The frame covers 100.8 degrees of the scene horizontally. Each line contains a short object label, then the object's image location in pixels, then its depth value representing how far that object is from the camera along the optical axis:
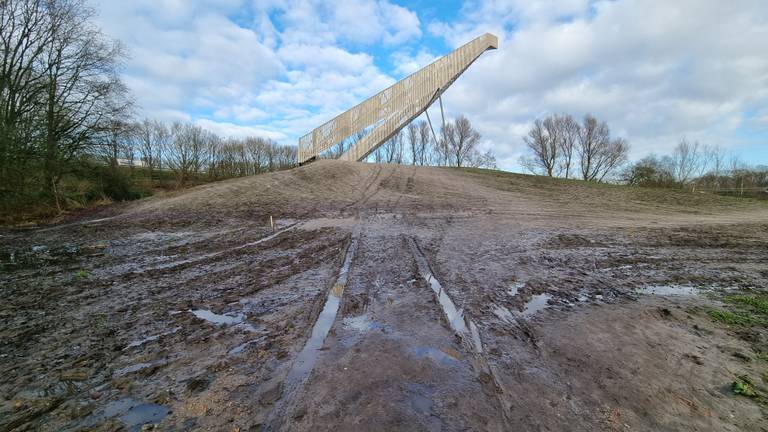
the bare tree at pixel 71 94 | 15.41
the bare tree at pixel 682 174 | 37.08
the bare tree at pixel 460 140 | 47.41
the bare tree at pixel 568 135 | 46.97
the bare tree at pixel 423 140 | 55.97
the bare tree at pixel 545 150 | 47.69
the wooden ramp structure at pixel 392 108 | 27.19
